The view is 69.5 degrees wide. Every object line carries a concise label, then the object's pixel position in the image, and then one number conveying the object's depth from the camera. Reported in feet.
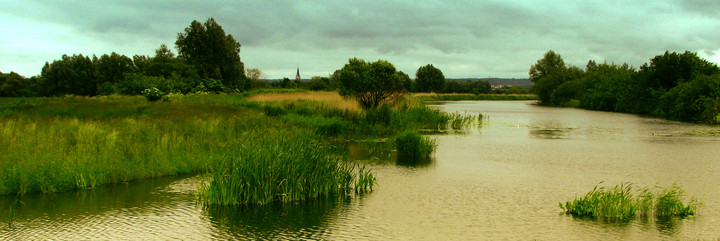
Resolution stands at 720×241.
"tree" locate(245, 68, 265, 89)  348.08
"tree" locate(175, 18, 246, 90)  238.07
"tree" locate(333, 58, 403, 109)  106.63
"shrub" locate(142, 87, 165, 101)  110.98
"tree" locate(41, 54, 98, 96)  226.38
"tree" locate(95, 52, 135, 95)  224.18
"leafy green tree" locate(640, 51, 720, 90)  150.16
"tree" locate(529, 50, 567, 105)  280.72
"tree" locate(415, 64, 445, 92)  453.17
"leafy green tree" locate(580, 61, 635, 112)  181.16
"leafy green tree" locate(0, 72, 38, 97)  195.31
